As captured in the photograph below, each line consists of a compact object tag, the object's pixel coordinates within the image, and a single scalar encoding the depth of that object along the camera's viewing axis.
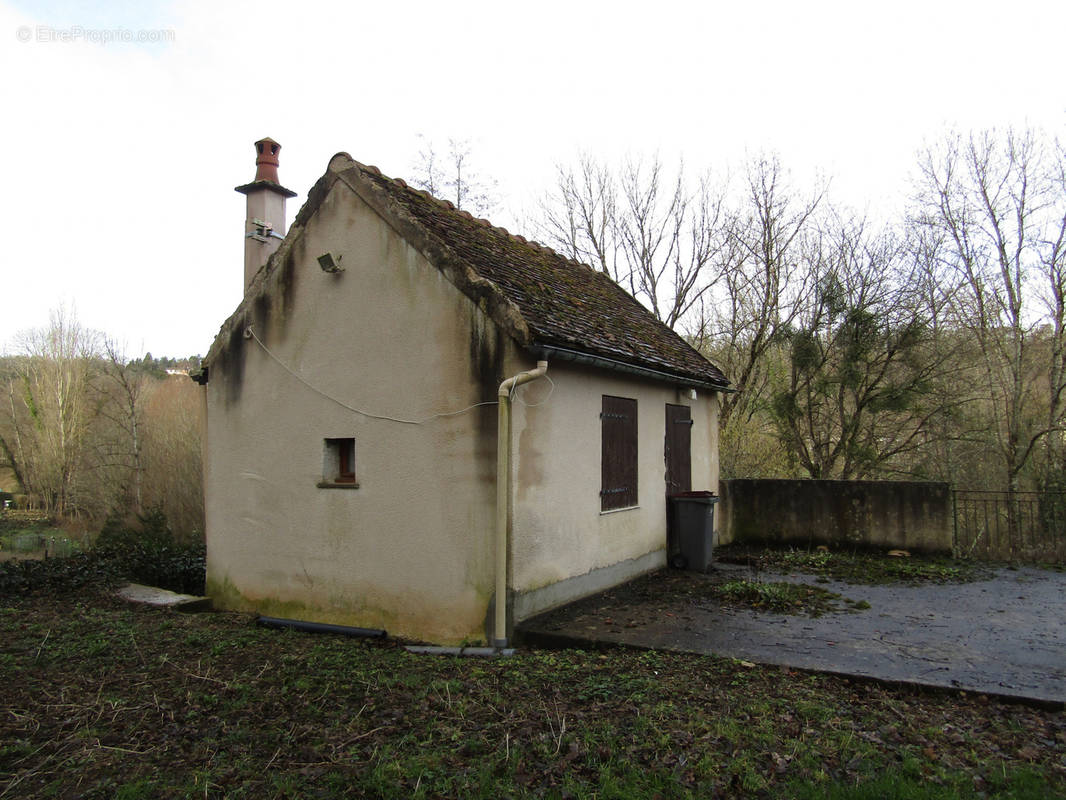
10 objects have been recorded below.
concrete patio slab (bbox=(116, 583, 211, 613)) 8.47
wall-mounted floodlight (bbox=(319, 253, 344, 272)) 7.57
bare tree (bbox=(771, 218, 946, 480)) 15.27
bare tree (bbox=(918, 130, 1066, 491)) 14.95
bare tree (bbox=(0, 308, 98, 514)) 29.84
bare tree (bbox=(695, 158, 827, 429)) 18.20
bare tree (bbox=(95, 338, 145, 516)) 24.40
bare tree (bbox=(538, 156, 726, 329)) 20.75
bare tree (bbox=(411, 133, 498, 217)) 21.91
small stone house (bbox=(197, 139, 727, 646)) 6.64
